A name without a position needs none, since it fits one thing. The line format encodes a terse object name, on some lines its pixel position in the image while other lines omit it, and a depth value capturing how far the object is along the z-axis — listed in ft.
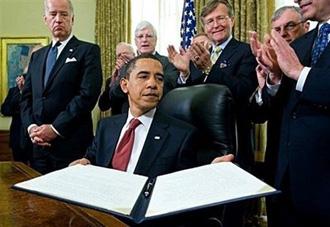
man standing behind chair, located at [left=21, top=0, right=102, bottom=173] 9.99
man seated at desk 7.12
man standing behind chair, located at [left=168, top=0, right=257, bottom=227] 8.64
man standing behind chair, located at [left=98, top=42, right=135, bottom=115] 11.94
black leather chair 6.95
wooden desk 4.22
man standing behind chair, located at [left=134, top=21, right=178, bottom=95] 12.78
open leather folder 4.25
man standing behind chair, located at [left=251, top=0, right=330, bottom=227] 5.85
